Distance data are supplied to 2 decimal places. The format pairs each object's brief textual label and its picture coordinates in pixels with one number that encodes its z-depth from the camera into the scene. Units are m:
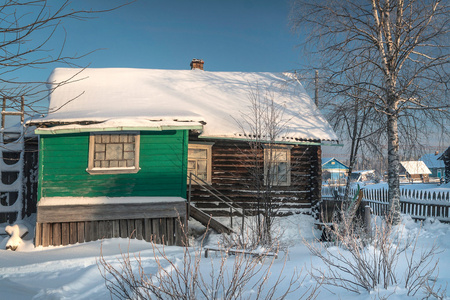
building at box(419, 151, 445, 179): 59.63
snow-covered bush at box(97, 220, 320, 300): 3.55
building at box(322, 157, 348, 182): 61.75
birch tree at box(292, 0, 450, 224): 11.28
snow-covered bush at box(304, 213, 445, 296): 4.74
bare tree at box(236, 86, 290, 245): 8.77
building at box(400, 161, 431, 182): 56.89
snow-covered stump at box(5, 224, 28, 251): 9.09
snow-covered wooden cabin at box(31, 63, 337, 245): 9.56
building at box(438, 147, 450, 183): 32.44
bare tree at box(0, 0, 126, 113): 3.67
